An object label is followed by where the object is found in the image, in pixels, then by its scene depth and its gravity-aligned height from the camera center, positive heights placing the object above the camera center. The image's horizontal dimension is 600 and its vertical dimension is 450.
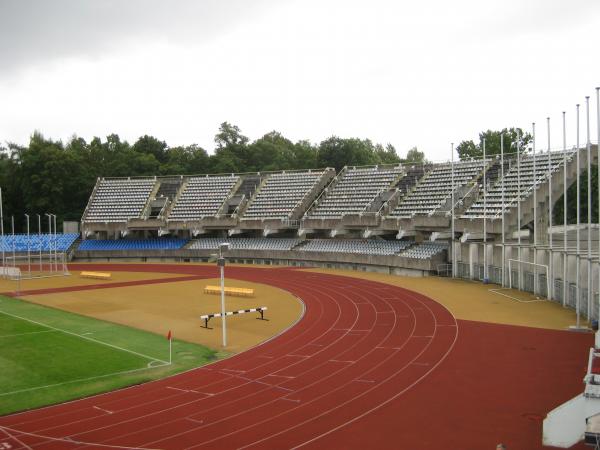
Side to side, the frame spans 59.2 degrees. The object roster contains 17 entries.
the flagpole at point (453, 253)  44.38 -3.69
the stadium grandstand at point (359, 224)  37.75 -1.31
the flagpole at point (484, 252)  40.44 -3.34
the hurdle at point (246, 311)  27.04 -5.45
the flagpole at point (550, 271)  31.36 -3.87
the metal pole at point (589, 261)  23.90 -2.50
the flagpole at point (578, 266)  25.13 -2.91
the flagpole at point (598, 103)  22.00 +4.32
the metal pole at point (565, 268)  28.75 -3.35
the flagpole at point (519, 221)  35.84 -0.95
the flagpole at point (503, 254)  37.39 -3.27
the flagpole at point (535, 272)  33.62 -4.17
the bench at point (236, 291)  37.25 -5.56
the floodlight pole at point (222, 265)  23.62 -2.37
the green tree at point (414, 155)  130.18 +13.92
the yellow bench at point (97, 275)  48.75 -5.47
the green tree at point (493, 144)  75.44 +9.76
